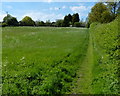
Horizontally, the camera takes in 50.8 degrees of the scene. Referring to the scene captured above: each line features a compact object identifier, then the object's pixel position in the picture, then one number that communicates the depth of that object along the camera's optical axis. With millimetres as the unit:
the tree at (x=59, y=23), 78190
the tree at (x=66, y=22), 76483
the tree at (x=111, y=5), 32640
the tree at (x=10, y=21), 72796
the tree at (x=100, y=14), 36170
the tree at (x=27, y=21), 84521
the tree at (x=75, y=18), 80535
